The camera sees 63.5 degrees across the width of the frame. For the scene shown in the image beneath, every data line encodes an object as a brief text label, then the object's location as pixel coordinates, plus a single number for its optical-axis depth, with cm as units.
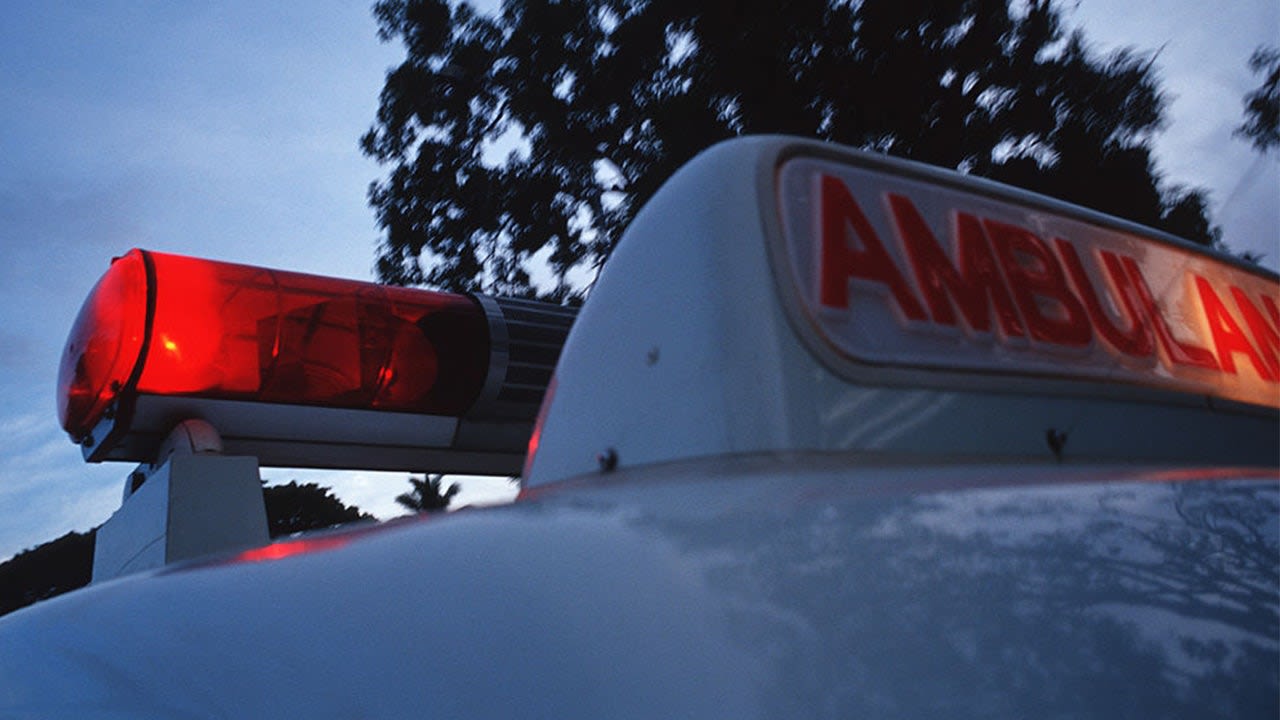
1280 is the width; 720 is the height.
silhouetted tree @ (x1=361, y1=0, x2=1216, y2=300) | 1101
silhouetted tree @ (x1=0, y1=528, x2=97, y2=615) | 973
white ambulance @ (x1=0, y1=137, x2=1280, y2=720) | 88
